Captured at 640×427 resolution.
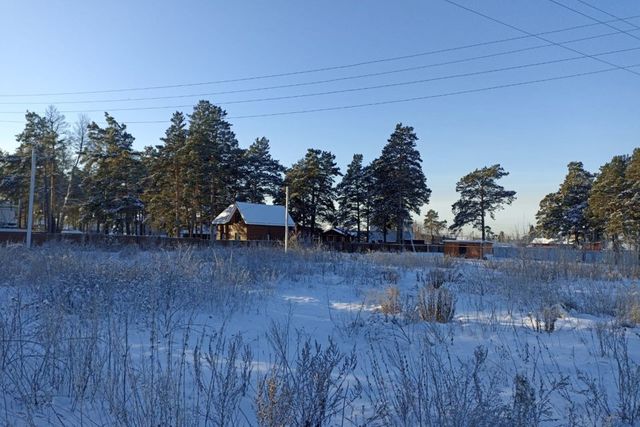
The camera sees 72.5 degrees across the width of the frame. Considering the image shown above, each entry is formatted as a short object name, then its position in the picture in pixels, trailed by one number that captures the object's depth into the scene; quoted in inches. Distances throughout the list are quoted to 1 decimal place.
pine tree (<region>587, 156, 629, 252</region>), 1387.8
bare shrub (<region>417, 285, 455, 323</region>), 225.0
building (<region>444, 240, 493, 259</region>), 1080.2
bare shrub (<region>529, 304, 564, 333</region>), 201.0
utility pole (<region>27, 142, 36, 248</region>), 802.3
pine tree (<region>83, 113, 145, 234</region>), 1499.8
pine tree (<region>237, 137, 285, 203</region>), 1772.5
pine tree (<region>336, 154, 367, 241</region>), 1904.5
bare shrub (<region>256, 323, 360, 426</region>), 89.6
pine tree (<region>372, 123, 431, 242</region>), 1643.7
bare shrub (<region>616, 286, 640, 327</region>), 215.9
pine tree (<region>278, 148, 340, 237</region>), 1792.6
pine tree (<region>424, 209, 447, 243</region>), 3417.3
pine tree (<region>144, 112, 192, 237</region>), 1460.4
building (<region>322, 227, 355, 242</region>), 1951.3
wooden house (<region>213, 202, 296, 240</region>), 1577.3
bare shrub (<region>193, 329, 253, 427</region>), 95.8
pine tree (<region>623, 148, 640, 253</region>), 1332.4
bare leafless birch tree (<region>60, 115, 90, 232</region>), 1608.0
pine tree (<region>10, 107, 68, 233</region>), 1562.5
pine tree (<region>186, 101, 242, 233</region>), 1430.9
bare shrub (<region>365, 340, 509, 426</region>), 91.6
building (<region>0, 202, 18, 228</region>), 2008.0
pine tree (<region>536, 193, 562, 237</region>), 1726.1
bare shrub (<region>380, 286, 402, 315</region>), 238.4
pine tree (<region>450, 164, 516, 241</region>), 1892.2
